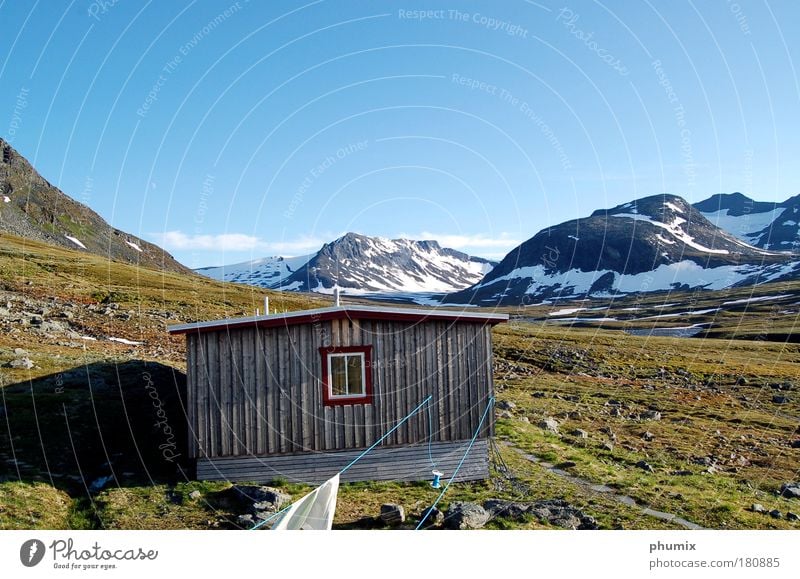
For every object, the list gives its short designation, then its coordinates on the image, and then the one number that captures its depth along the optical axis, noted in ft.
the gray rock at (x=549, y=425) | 90.14
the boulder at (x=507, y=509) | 48.49
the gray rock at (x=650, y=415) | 109.70
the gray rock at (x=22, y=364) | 87.40
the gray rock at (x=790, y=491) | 63.00
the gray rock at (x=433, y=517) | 47.00
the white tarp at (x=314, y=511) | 40.47
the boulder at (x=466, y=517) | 45.62
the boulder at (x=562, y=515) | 47.85
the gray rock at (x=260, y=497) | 49.65
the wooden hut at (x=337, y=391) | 58.13
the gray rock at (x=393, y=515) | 47.06
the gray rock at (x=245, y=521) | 46.78
